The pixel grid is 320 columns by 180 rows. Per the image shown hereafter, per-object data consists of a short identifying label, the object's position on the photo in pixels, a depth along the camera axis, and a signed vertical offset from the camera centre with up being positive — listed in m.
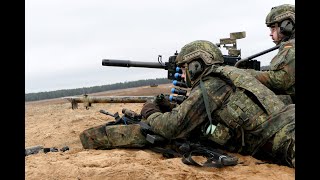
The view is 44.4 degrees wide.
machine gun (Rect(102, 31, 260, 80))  6.68 +0.55
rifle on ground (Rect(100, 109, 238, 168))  4.30 -0.74
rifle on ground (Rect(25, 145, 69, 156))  5.94 -0.90
